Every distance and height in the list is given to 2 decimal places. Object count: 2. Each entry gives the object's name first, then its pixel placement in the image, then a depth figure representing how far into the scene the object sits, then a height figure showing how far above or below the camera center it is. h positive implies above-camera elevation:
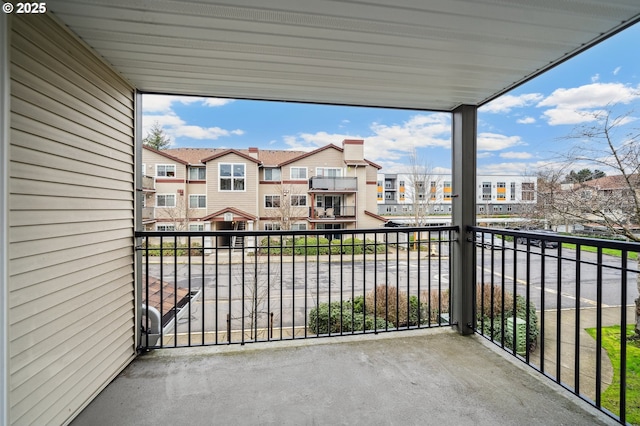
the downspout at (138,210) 2.19 +0.01
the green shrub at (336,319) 3.72 -1.49
